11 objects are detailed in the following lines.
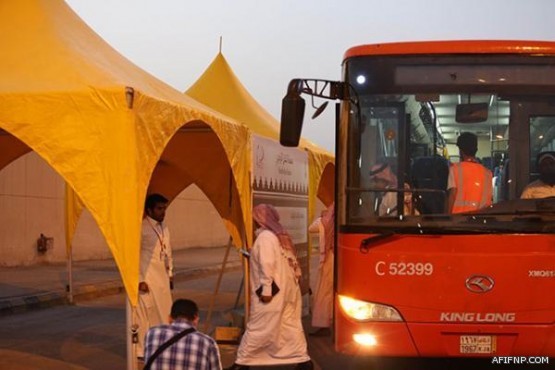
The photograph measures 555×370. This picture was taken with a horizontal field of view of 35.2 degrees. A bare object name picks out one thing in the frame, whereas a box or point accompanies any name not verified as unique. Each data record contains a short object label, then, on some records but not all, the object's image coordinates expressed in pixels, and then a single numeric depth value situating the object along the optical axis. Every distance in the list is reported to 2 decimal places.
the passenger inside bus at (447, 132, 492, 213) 6.76
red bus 6.62
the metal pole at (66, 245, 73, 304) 14.76
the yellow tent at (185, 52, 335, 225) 16.02
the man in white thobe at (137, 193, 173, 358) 9.01
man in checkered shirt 5.00
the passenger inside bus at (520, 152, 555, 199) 6.75
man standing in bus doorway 11.55
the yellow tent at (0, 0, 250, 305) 7.36
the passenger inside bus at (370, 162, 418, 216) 6.78
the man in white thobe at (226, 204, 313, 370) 8.43
